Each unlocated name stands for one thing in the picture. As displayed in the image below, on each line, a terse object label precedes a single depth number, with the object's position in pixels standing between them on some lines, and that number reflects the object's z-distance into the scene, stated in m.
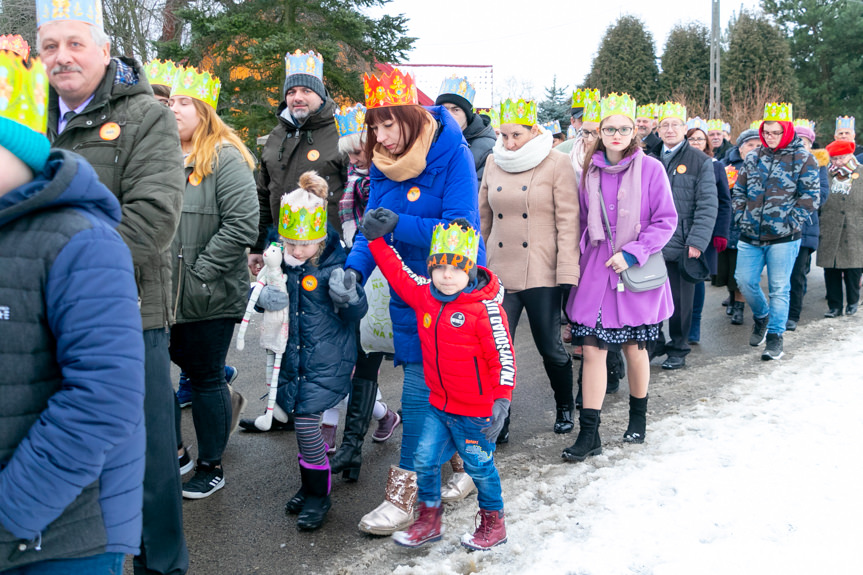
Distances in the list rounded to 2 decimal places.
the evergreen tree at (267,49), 12.89
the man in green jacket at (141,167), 2.70
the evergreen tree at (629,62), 25.50
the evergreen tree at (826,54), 29.47
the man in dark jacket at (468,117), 5.75
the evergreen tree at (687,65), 24.98
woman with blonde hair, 3.96
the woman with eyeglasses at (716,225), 7.43
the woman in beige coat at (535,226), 4.80
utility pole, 20.71
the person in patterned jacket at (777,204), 6.93
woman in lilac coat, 4.64
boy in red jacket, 3.38
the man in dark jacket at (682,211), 6.43
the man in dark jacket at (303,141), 5.15
